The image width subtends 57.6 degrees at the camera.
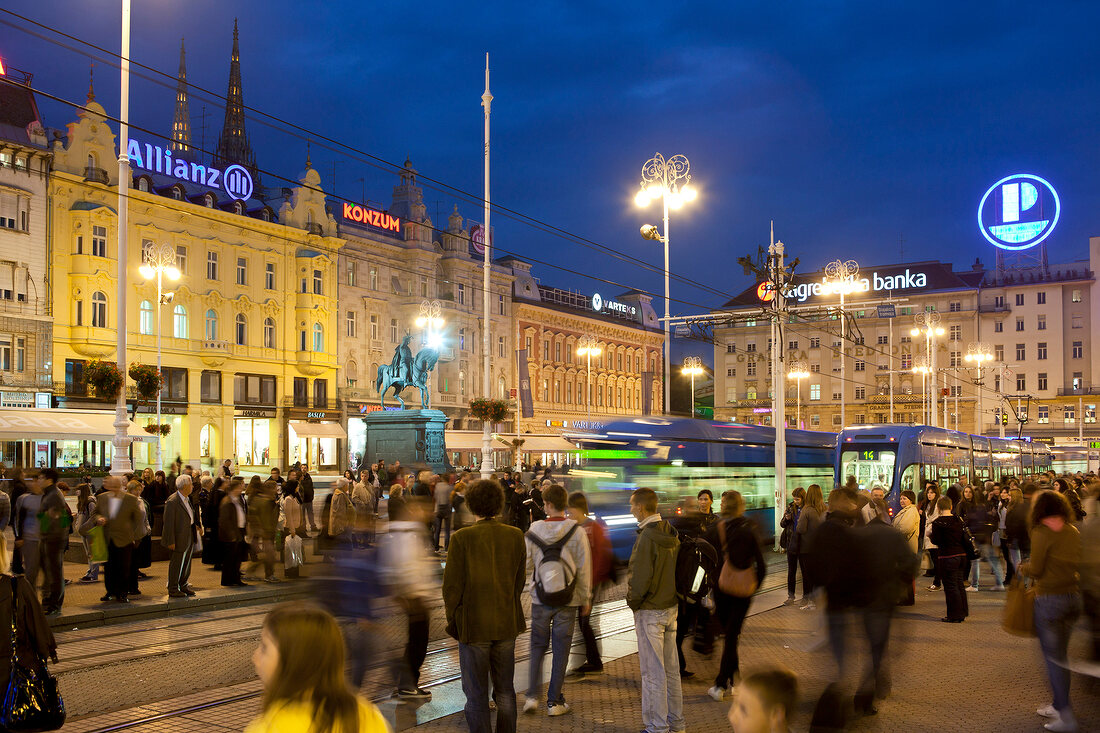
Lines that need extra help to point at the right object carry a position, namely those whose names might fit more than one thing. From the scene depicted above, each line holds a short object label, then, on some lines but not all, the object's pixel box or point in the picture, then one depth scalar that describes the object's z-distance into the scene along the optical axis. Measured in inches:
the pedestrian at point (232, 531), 616.7
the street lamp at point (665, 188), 976.3
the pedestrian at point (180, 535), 560.4
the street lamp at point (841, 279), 1306.6
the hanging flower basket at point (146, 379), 1078.4
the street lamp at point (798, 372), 2245.3
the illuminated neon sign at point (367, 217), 2401.6
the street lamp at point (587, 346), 2311.8
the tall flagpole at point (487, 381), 1159.0
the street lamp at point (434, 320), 1915.6
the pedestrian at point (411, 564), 297.7
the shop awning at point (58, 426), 1208.8
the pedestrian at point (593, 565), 340.6
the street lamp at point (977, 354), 2364.7
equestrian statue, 1590.8
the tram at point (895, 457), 1023.6
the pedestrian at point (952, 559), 504.7
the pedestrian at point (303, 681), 112.7
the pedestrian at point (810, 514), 478.3
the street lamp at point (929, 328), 1872.5
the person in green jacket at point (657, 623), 288.0
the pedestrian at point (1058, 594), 294.5
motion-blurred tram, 765.9
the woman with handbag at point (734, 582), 332.8
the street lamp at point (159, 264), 1370.2
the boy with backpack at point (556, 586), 301.3
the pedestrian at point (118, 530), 543.5
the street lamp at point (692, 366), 2137.3
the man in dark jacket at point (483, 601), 246.8
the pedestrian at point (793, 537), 554.9
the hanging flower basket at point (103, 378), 945.5
